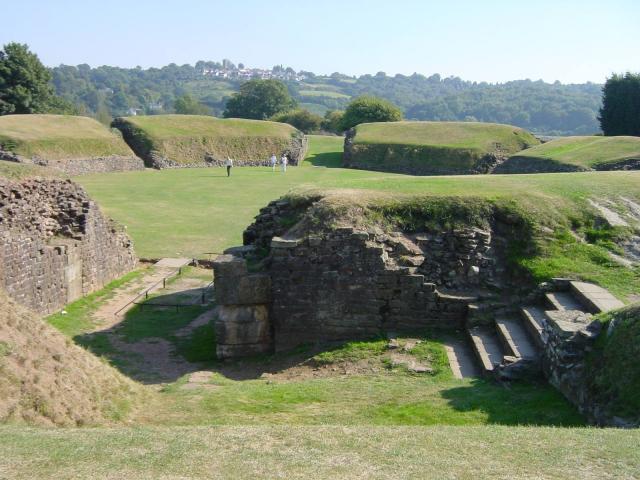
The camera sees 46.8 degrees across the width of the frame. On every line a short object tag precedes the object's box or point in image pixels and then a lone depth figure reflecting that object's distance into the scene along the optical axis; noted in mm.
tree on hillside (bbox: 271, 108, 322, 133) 81875
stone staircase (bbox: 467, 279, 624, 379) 11680
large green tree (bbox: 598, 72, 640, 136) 57625
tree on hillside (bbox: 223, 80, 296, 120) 111000
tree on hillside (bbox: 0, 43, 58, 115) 64812
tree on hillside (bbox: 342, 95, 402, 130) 75312
